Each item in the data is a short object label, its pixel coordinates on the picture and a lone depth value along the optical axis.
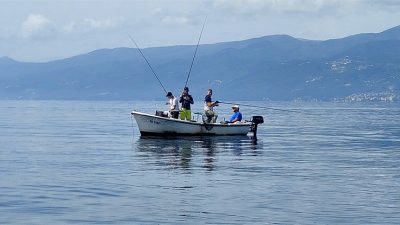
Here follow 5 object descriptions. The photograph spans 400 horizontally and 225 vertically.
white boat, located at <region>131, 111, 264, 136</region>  52.69
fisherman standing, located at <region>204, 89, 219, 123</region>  53.88
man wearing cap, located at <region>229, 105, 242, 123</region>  56.78
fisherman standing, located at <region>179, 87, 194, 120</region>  52.85
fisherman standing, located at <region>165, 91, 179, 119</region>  53.12
